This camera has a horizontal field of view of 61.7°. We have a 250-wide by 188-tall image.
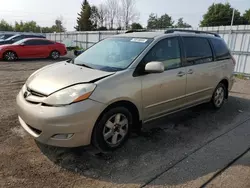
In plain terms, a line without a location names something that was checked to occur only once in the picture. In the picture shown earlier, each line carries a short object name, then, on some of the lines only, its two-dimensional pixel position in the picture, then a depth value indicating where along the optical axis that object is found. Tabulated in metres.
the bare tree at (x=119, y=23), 45.30
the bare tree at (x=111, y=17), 47.09
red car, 12.32
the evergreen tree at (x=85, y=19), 49.75
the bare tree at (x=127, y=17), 42.08
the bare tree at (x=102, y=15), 49.94
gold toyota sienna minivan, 2.54
